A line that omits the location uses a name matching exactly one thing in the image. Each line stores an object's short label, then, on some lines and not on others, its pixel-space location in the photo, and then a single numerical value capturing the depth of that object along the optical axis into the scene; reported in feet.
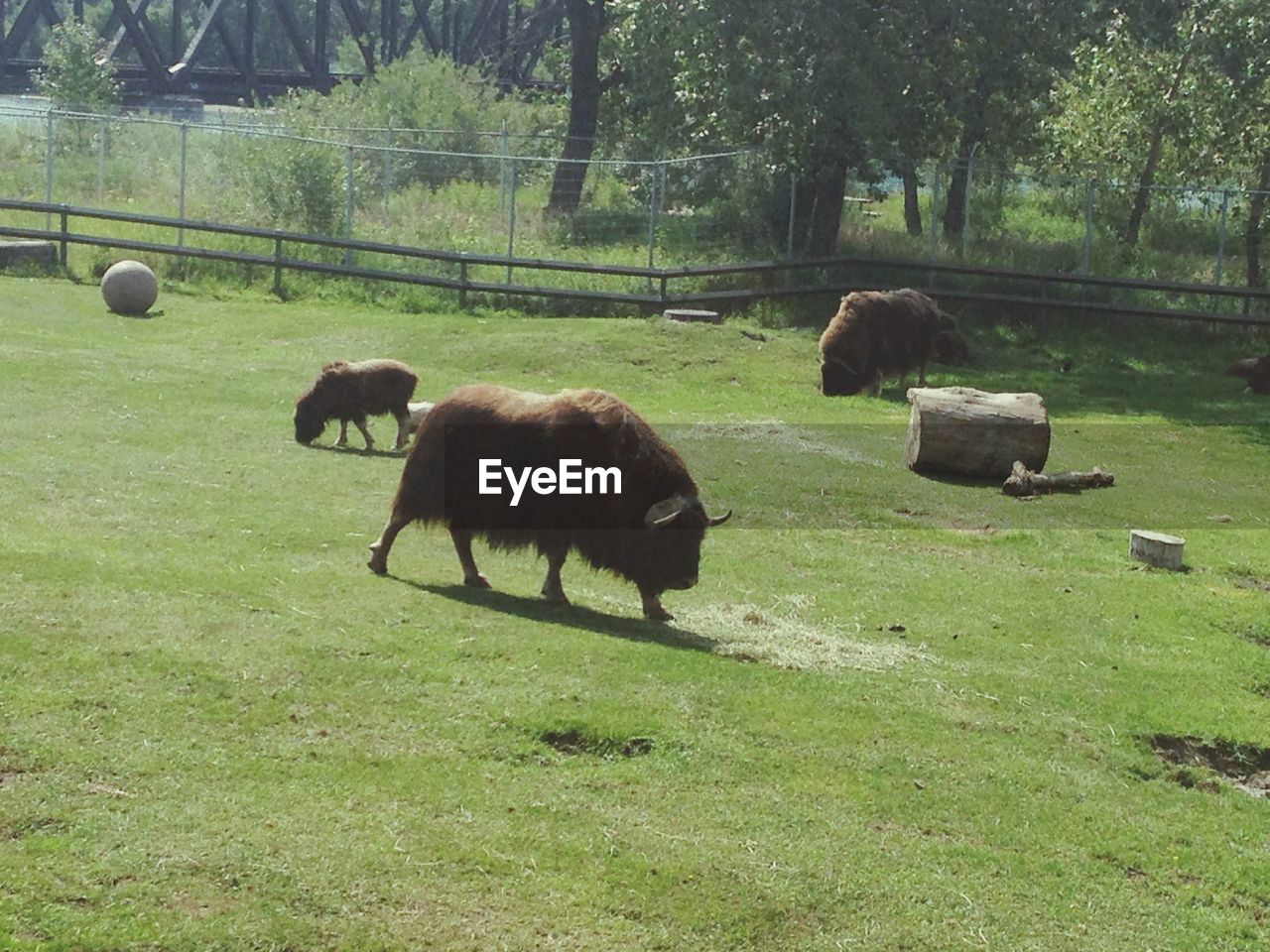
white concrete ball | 85.05
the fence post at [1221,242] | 98.63
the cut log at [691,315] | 88.48
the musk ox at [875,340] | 79.15
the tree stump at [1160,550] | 49.11
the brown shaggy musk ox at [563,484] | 35.91
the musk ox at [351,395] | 57.31
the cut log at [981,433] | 60.08
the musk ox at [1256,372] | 88.89
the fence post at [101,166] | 104.67
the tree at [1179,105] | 97.50
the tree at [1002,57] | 98.84
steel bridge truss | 192.95
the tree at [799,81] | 96.27
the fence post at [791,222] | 102.01
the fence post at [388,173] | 98.94
